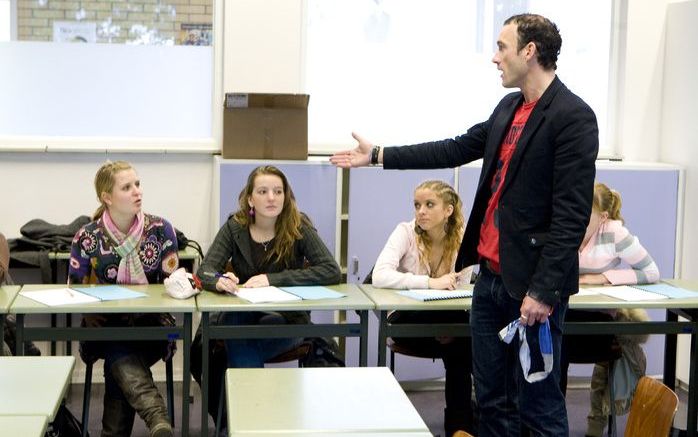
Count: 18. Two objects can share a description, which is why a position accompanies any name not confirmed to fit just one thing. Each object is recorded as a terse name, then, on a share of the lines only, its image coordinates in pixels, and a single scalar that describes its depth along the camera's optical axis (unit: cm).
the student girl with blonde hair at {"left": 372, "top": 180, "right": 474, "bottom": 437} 429
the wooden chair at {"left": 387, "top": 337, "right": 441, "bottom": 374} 439
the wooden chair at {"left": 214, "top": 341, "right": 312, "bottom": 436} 422
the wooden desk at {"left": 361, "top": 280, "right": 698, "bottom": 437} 401
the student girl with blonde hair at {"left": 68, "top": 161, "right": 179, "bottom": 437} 403
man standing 308
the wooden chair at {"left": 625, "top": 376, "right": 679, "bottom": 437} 249
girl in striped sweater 438
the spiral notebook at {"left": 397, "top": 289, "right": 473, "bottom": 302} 406
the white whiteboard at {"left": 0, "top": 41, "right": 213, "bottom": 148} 528
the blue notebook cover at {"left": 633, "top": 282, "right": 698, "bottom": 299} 423
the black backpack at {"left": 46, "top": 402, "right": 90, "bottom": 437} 371
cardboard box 505
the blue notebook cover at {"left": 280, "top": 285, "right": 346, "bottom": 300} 401
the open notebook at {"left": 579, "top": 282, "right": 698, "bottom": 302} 417
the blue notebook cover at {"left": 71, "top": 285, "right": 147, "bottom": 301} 392
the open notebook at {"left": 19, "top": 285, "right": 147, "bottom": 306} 385
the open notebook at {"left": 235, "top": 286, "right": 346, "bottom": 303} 394
